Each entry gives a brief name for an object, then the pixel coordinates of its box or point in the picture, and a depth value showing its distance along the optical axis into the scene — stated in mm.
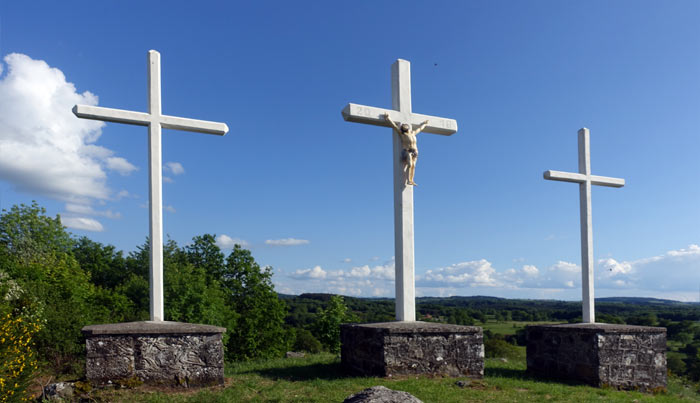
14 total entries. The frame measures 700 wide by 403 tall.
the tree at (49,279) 12484
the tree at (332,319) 23036
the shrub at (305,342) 33562
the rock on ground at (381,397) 4441
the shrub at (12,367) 6602
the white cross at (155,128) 7566
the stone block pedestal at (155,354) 6613
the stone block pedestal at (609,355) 8539
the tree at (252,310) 27984
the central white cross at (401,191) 8195
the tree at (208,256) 31500
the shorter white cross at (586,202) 10102
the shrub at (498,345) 29750
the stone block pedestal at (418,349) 7227
